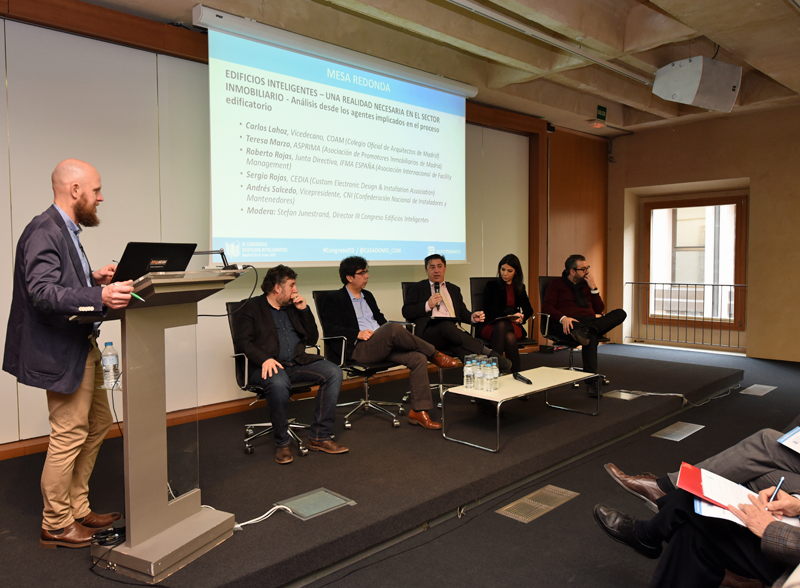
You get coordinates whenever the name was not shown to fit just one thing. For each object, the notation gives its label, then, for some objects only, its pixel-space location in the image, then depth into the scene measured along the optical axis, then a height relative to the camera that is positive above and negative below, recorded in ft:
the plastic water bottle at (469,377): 11.18 -2.27
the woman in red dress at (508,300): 14.88 -0.99
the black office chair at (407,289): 15.02 -0.65
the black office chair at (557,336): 15.29 -2.02
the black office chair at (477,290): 16.57 -0.76
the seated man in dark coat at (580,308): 15.08 -1.28
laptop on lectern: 6.37 +0.10
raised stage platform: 6.54 -3.50
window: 24.54 +0.15
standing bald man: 6.48 -0.88
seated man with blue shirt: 12.03 -1.62
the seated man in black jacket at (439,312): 13.91 -1.25
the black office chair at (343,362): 12.10 -2.10
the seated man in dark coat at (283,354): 10.05 -1.68
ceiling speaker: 16.60 +5.57
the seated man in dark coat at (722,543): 4.73 -2.64
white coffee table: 10.53 -2.49
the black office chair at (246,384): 10.28 -2.23
